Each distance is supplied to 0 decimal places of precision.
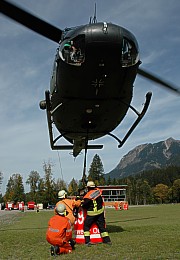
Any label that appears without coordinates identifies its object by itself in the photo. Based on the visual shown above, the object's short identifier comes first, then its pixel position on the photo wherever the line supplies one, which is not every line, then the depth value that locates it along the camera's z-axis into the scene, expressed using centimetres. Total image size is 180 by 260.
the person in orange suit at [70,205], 977
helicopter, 741
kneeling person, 774
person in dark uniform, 926
